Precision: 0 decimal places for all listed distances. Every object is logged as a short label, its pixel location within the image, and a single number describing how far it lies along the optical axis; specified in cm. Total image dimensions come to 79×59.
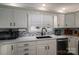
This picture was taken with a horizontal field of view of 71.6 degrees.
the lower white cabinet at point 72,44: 121
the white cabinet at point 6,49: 112
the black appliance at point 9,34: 123
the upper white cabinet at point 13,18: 123
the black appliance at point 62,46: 121
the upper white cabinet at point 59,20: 118
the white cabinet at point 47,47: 121
